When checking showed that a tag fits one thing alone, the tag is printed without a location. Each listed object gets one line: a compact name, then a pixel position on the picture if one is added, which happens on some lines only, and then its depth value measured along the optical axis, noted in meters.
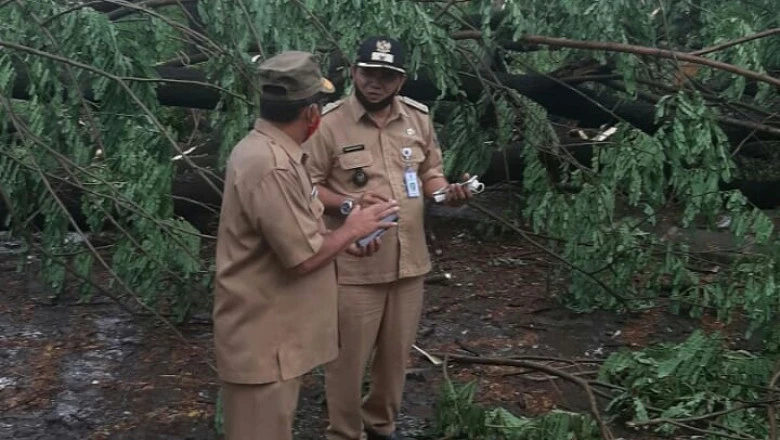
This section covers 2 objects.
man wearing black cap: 4.04
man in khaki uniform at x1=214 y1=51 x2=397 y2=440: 3.18
